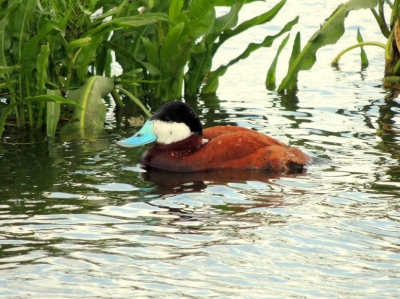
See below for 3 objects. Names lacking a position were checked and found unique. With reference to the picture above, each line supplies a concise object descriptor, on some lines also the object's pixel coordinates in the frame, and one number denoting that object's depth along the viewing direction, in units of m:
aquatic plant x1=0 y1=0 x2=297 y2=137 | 16.92
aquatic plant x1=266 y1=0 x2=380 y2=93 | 20.19
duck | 15.52
